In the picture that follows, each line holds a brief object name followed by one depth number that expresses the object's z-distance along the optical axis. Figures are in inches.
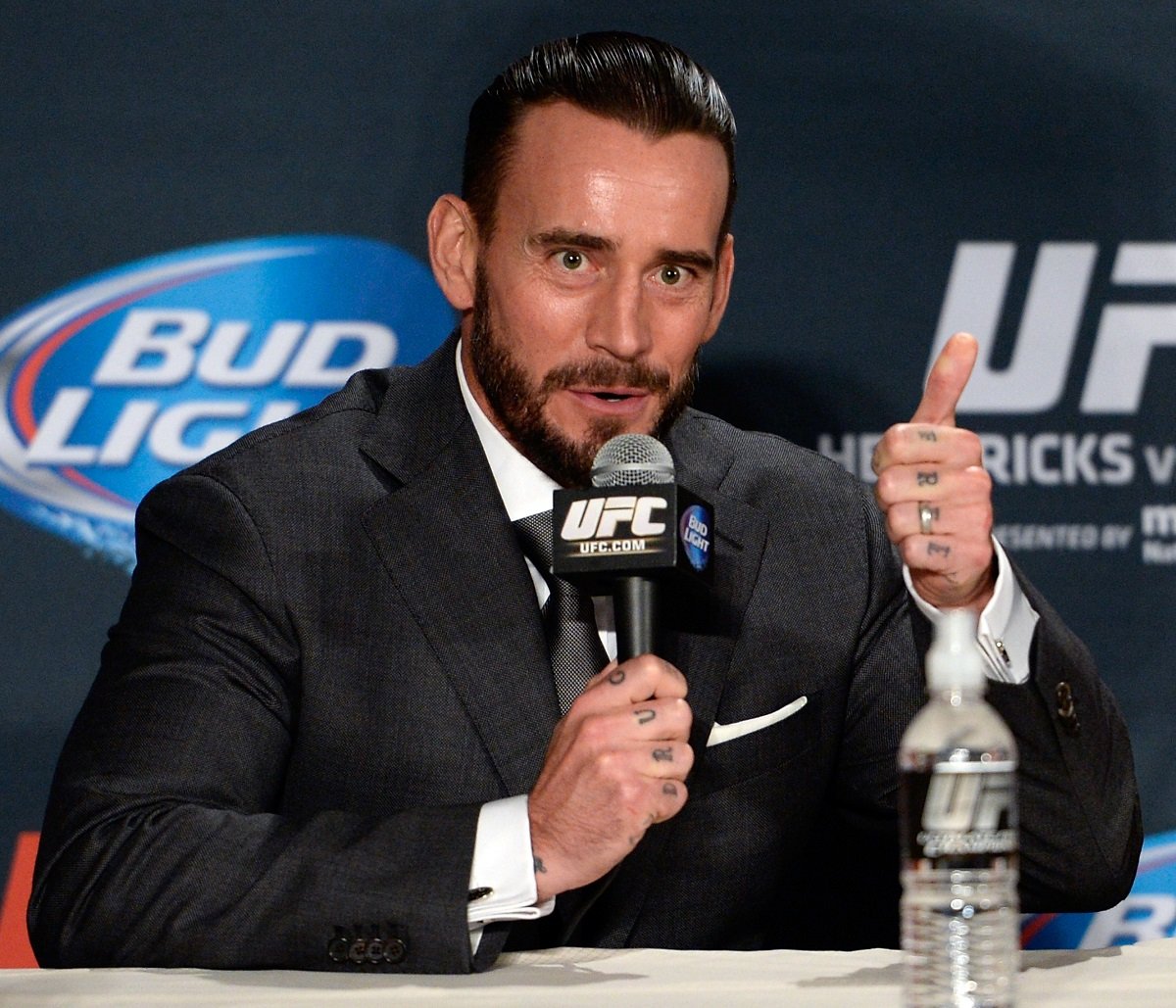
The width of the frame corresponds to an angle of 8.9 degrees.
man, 141.4
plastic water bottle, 133.7
